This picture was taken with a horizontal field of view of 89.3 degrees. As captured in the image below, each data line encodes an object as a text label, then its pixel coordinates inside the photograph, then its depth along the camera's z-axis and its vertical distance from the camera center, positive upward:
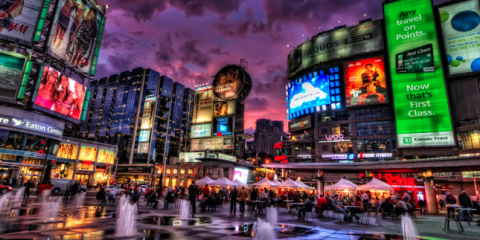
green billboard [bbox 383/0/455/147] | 43.34 +20.45
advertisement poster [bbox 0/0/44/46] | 31.02 +19.00
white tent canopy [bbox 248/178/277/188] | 25.28 -0.22
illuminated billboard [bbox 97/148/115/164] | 56.76 +4.10
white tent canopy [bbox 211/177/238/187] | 24.86 -0.31
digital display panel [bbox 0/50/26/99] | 31.42 +12.12
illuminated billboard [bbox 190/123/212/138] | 55.59 +10.81
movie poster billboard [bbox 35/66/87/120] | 33.75 +11.16
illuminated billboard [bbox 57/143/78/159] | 48.09 +4.09
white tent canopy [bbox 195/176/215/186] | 24.52 -0.29
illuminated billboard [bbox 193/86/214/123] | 56.84 +16.86
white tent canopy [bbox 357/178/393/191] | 20.03 +0.11
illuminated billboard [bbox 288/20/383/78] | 60.12 +36.68
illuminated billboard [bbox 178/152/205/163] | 57.14 +5.12
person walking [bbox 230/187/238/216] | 16.05 -1.09
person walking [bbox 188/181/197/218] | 16.03 -1.05
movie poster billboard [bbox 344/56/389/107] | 55.34 +23.90
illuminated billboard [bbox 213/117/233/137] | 52.62 +11.33
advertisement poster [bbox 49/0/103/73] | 34.38 +20.60
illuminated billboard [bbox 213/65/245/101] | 53.34 +21.35
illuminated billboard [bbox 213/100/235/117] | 52.97 +15.46
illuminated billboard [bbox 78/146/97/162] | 52.34 +4.11
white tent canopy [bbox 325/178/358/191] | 21.25 +0.01
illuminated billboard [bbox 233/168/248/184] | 50.16 +1.31
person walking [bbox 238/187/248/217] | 16.17 -1.13
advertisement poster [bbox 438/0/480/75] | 44.16 +28.36
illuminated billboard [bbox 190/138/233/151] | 52.47 +7.68
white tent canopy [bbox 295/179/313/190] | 25.85 -0.19
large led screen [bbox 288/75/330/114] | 63.32 +24.00
